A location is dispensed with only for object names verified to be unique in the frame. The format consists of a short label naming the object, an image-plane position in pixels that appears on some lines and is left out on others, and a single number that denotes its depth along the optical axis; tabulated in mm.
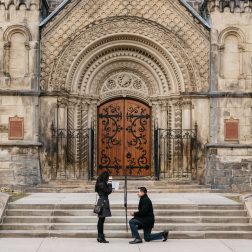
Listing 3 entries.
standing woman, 12445
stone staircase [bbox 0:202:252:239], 13172
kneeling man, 12453
